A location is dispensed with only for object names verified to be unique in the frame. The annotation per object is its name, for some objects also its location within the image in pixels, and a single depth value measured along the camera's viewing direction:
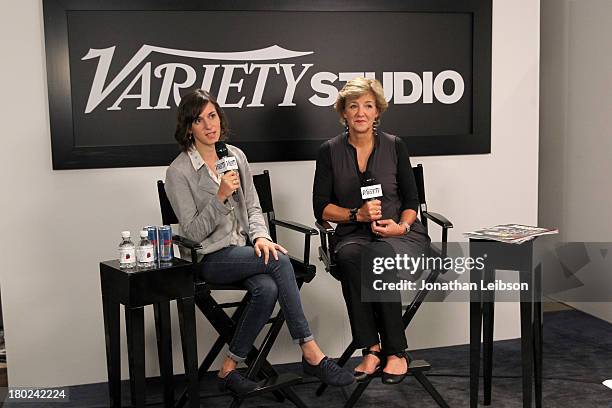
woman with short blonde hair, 3.58
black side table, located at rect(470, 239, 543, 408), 3.32
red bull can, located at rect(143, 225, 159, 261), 3.31
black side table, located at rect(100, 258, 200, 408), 3.20
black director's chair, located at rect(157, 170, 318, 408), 3.46
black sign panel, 3.89
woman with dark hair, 3.46
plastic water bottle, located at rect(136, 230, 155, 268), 3.26
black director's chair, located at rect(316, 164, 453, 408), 3.53
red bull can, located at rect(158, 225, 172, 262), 3.32
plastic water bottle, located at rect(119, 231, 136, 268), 3.28
